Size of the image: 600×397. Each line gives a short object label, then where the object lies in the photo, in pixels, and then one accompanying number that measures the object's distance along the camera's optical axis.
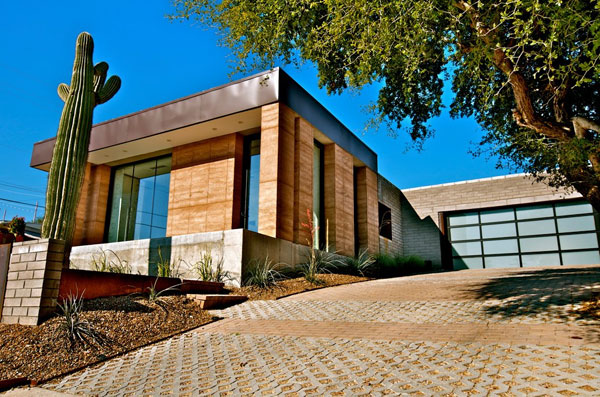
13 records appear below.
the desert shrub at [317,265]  11.12
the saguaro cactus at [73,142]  8.86
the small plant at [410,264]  17.48
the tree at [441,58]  6.53
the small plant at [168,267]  11.22
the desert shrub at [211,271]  10.66
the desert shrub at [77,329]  5.73
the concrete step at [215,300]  8.12
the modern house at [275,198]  12.79
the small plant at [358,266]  13.61
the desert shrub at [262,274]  10.27
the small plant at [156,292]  7.70
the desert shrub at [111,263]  11.48
